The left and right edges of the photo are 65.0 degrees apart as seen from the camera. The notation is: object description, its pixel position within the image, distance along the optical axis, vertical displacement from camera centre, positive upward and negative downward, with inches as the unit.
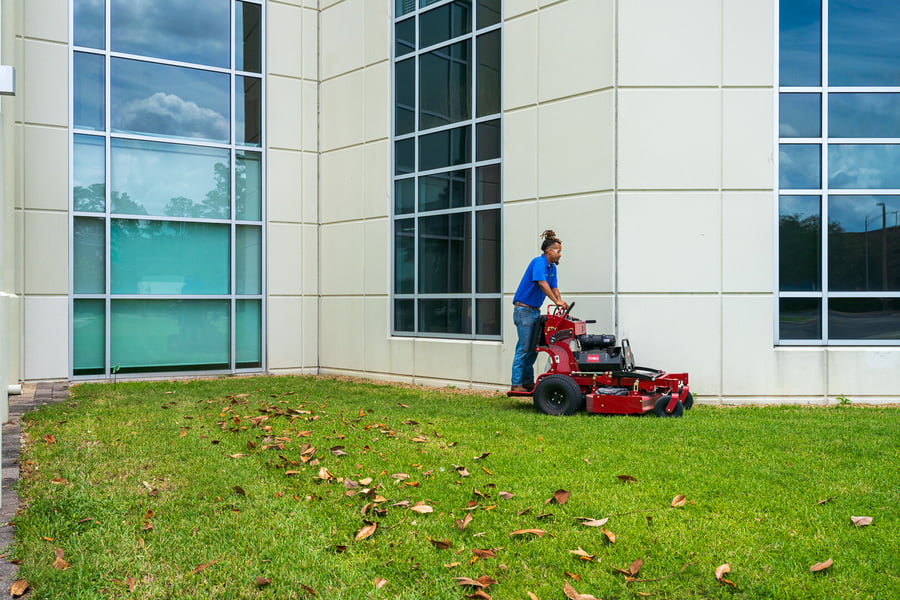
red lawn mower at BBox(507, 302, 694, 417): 324.2 -39.1
